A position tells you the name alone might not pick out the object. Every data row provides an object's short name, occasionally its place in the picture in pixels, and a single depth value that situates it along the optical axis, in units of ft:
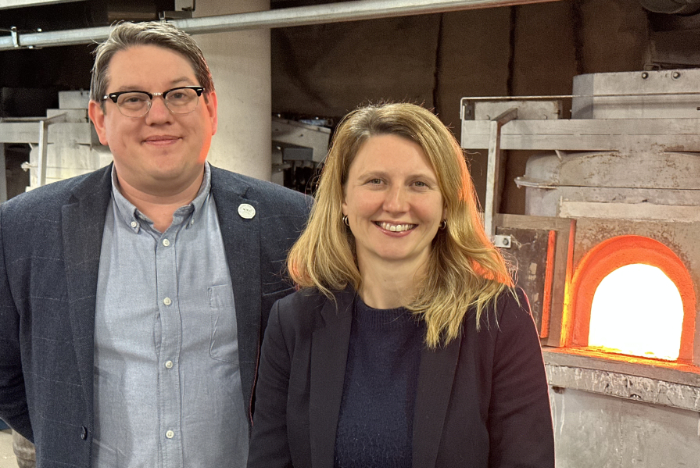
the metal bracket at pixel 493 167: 10.13
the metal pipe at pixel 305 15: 8.93
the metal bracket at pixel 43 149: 14.42
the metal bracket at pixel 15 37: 13.29
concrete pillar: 11.93
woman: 4.78
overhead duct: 9.45
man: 5.83
